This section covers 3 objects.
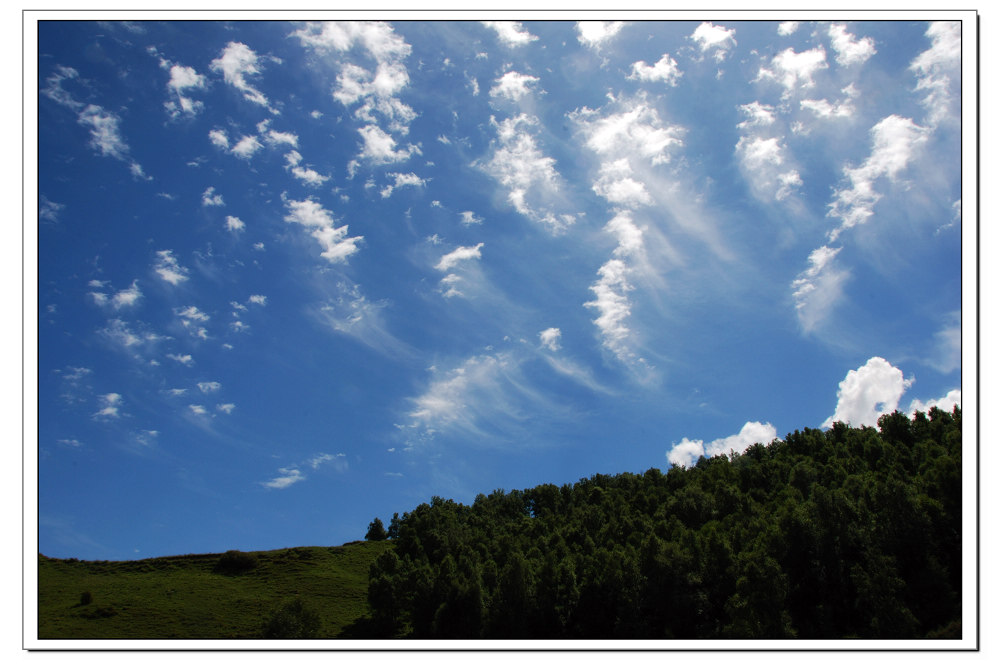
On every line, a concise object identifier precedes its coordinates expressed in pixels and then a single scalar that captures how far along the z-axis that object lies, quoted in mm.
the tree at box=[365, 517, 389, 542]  183375
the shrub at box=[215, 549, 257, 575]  144000
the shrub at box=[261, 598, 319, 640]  86875
